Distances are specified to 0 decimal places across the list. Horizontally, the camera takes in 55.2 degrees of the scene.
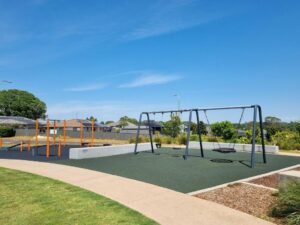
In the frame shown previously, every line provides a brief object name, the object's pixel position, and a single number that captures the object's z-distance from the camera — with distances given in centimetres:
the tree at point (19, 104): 8112
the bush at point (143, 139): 2237
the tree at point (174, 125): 2762
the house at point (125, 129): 6949
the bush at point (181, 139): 2195
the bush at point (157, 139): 2263
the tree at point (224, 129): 3143
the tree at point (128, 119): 11656
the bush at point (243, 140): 2218
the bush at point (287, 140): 1930
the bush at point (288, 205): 498
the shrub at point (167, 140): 2296
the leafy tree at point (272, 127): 4082
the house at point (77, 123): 6089
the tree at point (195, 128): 3701
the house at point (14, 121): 5022
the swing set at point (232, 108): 1129
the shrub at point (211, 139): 2154
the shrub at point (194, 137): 2248
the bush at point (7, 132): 4234
